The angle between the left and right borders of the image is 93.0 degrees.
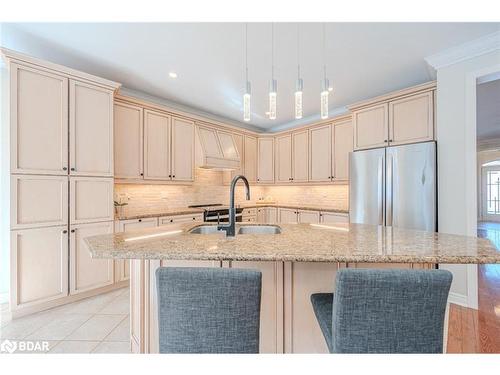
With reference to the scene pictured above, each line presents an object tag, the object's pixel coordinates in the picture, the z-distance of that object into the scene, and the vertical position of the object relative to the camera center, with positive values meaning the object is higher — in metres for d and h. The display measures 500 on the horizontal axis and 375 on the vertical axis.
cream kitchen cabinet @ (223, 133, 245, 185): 4.89 +0.63
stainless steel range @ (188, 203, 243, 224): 4.14 -0.42
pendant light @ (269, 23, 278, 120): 1.83 +0.69
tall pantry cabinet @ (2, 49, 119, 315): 2.30 +0.10
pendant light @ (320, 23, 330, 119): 1.82 +0.69
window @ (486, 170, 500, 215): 9.32 -0.19
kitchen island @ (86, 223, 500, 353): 1.17 -0.32
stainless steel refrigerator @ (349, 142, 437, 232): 2.71 +0.02
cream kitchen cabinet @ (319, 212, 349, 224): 3.86 -0.50
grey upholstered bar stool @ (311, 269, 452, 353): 0.89 -0.47
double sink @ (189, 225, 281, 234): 1.95 -0.35
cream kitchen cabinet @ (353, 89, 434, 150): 2.93 +0.90
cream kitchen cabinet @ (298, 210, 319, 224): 4.37 -0.53
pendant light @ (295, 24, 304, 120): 1.82 +0.70
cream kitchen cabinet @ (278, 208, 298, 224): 4.80 -0.56
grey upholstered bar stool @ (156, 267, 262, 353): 0.94 -0.49
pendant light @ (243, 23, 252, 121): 1.84 +0.66
